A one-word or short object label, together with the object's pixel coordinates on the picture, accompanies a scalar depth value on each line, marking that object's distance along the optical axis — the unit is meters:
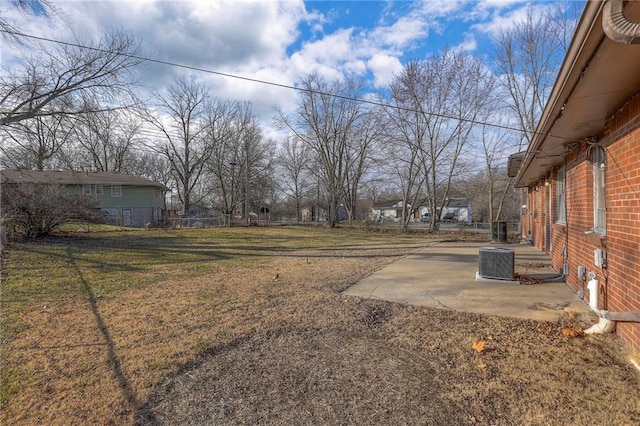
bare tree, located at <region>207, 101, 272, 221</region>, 36.19
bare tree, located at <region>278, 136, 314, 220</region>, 42.34
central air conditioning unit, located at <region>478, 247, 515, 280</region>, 6.11
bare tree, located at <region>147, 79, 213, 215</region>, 34.22
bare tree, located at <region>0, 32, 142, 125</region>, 10.53
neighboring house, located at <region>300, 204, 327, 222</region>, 51.59
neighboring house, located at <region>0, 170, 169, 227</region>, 27.12
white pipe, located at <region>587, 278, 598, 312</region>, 3.80
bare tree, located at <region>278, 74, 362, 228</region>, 29.72
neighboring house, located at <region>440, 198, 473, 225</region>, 56.06
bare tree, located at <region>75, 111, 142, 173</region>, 36.00
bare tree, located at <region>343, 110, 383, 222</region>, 28.89
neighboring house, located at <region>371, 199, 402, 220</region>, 61.31
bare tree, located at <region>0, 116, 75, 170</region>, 10.59
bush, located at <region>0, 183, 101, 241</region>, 11.35
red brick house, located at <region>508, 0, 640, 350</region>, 2.05
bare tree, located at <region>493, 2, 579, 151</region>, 20.19
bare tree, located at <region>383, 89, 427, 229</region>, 23.64
